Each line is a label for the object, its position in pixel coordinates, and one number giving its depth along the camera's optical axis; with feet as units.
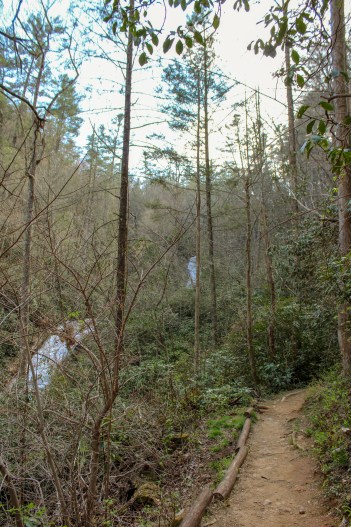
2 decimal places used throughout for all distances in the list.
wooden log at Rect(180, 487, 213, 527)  12.73
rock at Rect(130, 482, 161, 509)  16.16
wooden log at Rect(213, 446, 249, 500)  14.90
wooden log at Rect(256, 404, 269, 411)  27.37
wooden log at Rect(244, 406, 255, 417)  24.62
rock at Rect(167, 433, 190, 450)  21.18
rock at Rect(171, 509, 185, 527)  13.04
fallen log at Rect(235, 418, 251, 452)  19.83
